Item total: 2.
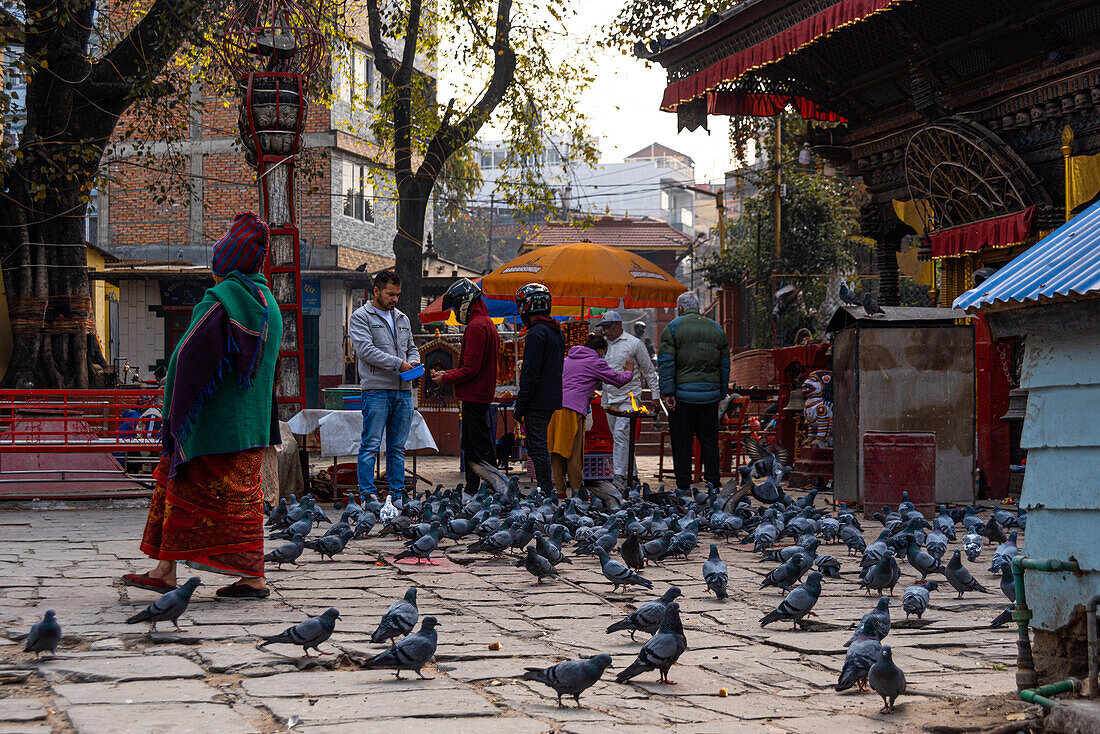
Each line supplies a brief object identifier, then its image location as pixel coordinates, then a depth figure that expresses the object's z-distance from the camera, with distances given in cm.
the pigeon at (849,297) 1159
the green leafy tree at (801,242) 2642
